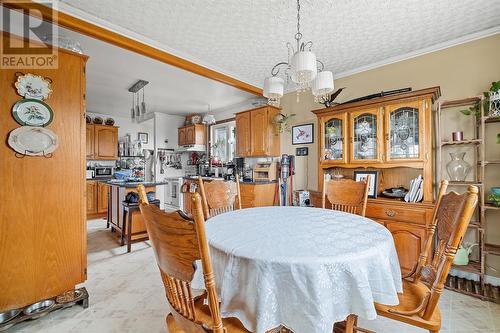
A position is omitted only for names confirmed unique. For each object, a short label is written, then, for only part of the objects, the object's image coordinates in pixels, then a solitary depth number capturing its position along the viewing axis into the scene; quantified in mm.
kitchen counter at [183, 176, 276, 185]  3888
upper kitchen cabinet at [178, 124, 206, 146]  5895
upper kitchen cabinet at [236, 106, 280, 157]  4047
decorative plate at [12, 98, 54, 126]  1630
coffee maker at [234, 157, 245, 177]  4680
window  5602
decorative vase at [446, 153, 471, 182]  2405
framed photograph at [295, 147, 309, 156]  3769
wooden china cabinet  2334
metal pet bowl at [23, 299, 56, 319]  1669
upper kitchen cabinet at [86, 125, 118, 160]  5402
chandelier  1456
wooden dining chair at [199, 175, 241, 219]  2027
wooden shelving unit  2113
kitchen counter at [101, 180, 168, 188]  3285
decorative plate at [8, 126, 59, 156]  1620
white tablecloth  883
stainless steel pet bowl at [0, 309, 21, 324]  1601
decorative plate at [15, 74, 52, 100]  1646
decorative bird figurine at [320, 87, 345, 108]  3152
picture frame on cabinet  2691
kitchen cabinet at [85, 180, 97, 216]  5141
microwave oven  5555
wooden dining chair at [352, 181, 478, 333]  955
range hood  5890
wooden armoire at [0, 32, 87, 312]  1608
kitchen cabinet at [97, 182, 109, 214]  5285
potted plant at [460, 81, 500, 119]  2088
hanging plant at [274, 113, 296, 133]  3956
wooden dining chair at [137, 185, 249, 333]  730
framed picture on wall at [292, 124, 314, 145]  3711
